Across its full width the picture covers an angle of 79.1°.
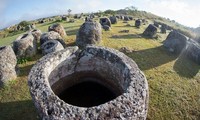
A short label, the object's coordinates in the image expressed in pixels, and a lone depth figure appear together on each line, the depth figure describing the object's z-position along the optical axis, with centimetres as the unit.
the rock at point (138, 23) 1808
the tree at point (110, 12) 3140
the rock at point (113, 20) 1836
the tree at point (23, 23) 2515
